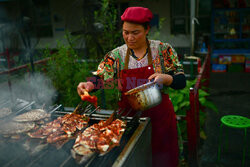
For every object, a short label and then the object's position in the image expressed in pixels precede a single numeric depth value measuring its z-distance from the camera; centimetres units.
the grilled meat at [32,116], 242
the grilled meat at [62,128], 213
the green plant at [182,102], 438
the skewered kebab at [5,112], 258
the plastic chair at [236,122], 348
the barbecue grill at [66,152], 185
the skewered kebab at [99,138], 188
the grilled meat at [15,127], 221
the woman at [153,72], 259
